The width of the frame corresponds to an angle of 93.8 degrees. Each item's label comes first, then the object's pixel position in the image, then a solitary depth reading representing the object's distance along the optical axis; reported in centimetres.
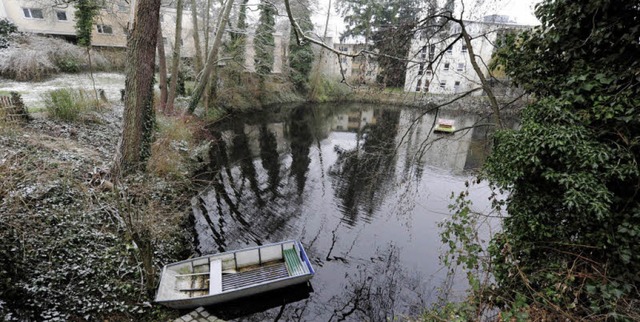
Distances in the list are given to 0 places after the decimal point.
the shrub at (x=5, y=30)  1869
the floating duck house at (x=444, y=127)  2123
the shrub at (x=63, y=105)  1173
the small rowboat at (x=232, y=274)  651
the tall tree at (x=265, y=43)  2277
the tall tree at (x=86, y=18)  1487
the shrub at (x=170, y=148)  1081
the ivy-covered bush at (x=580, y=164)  372
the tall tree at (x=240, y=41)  1991
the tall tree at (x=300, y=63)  2998
